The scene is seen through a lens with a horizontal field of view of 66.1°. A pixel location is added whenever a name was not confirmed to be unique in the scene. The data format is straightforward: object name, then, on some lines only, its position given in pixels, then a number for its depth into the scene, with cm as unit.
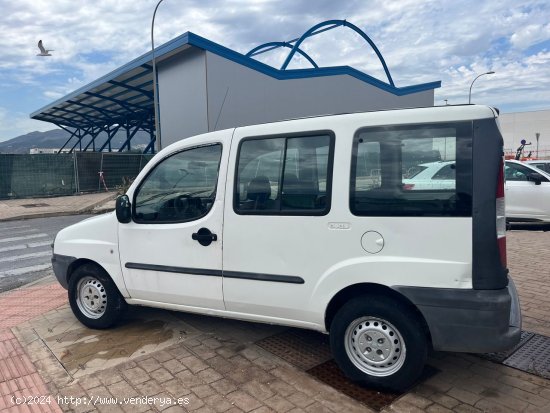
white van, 273
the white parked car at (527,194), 888
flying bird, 1919
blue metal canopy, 2172
